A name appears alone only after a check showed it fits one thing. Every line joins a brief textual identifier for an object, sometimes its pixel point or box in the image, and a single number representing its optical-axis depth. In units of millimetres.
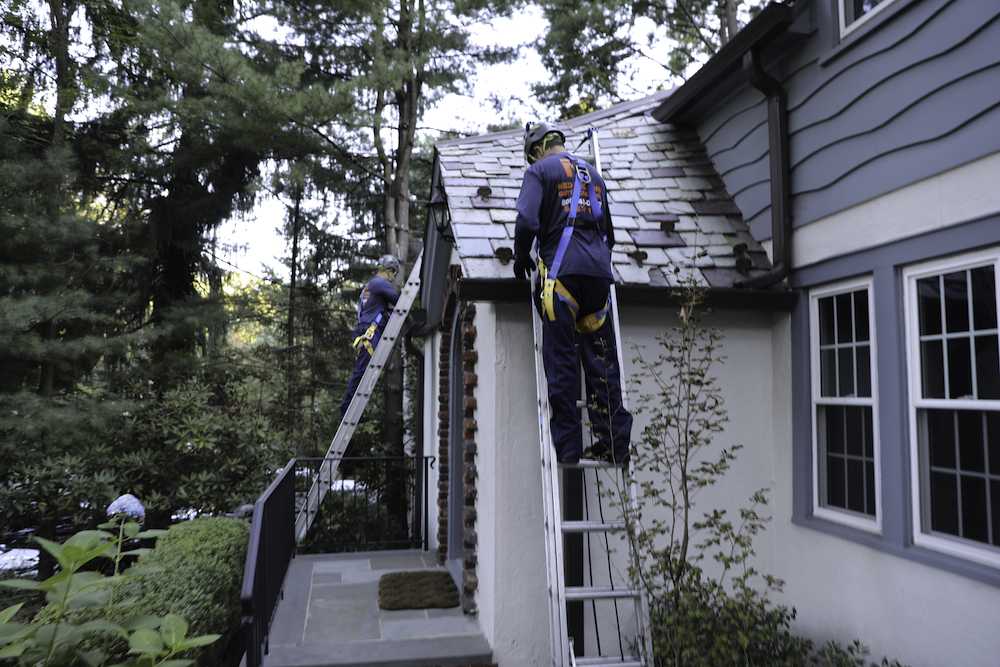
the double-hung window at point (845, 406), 4391
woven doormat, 5787
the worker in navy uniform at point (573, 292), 4168
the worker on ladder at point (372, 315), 8211
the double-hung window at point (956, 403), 3584
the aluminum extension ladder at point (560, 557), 3535
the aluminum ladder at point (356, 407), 7270
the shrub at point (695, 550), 3750
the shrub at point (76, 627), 1900
